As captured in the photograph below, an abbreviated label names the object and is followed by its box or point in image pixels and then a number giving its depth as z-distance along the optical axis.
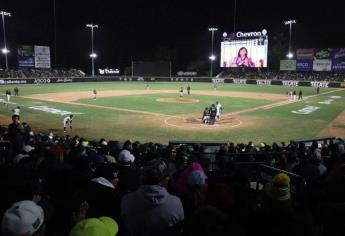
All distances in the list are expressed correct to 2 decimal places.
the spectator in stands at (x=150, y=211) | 4.07
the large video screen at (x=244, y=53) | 74.88
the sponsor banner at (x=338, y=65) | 69.38
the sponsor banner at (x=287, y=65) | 76.38
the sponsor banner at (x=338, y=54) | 69.06
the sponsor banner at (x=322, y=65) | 71.06
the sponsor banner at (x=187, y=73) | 92.04
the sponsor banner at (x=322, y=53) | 70.94
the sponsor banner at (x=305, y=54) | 73.42
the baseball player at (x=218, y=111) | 27.94
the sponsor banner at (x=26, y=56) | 77.31
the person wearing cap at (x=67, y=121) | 24.31
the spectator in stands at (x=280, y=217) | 3.57
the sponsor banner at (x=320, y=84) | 65.88
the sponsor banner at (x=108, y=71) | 93.81
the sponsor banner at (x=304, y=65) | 73.88
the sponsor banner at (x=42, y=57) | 79.50
